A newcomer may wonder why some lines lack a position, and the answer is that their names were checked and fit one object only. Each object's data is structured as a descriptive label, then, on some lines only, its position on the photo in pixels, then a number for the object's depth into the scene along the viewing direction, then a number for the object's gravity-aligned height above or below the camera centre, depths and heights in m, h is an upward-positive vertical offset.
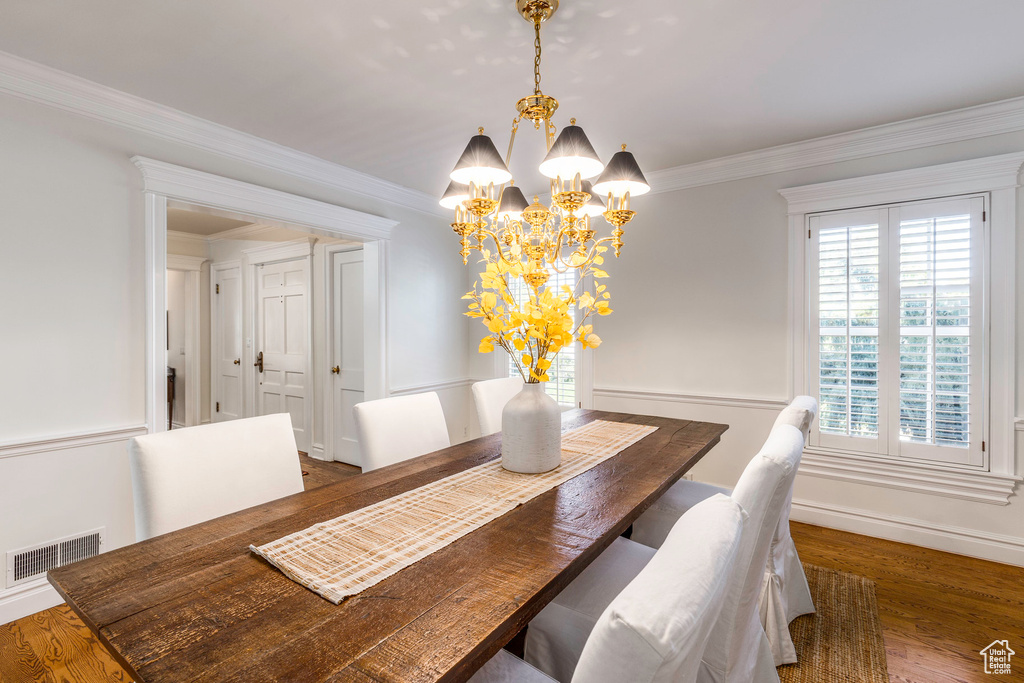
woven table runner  0.99 -0.49
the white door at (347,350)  4.32 -0.11
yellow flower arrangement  1.57 +0.07
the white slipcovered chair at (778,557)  1.79 -0.90
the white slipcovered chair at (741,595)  1.10 -0.72
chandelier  1.54 +0.54
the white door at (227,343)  5.34 -0.06
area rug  1.76 -1.25
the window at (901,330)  2.64 +0.04
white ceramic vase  1.61 -0.32
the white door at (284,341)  4.70 -0.04
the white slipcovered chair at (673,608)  0.55 -0.33
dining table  0.74 -0.50
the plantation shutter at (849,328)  2.89 +0.05
